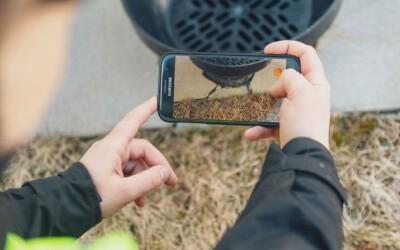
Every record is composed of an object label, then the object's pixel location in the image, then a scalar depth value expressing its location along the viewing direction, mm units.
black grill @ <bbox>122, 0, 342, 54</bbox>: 1633
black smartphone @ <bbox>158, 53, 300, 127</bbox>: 1175
